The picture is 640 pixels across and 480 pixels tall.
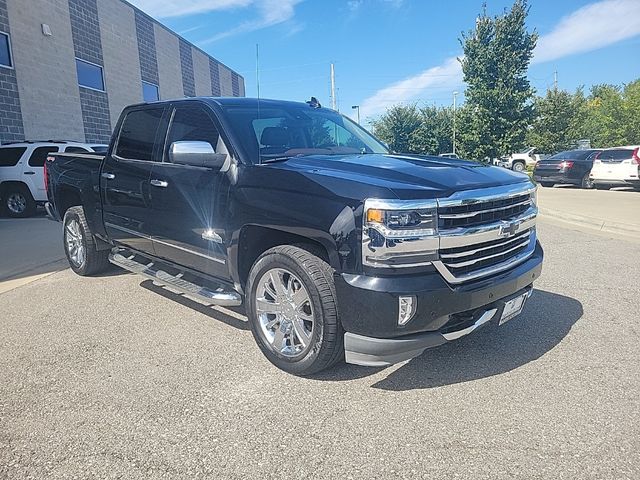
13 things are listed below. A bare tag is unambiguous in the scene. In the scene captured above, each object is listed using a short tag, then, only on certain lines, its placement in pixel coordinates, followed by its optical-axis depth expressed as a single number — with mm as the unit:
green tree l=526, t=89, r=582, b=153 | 35000
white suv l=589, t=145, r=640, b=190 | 15961
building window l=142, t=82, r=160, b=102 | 23453
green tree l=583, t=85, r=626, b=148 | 36094
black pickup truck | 2781
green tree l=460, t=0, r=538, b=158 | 22578
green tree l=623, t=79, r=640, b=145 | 35125
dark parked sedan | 17766
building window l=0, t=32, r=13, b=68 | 14429
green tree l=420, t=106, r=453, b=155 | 41000
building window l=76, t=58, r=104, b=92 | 18162
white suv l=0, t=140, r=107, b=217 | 11578
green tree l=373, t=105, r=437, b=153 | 40969
